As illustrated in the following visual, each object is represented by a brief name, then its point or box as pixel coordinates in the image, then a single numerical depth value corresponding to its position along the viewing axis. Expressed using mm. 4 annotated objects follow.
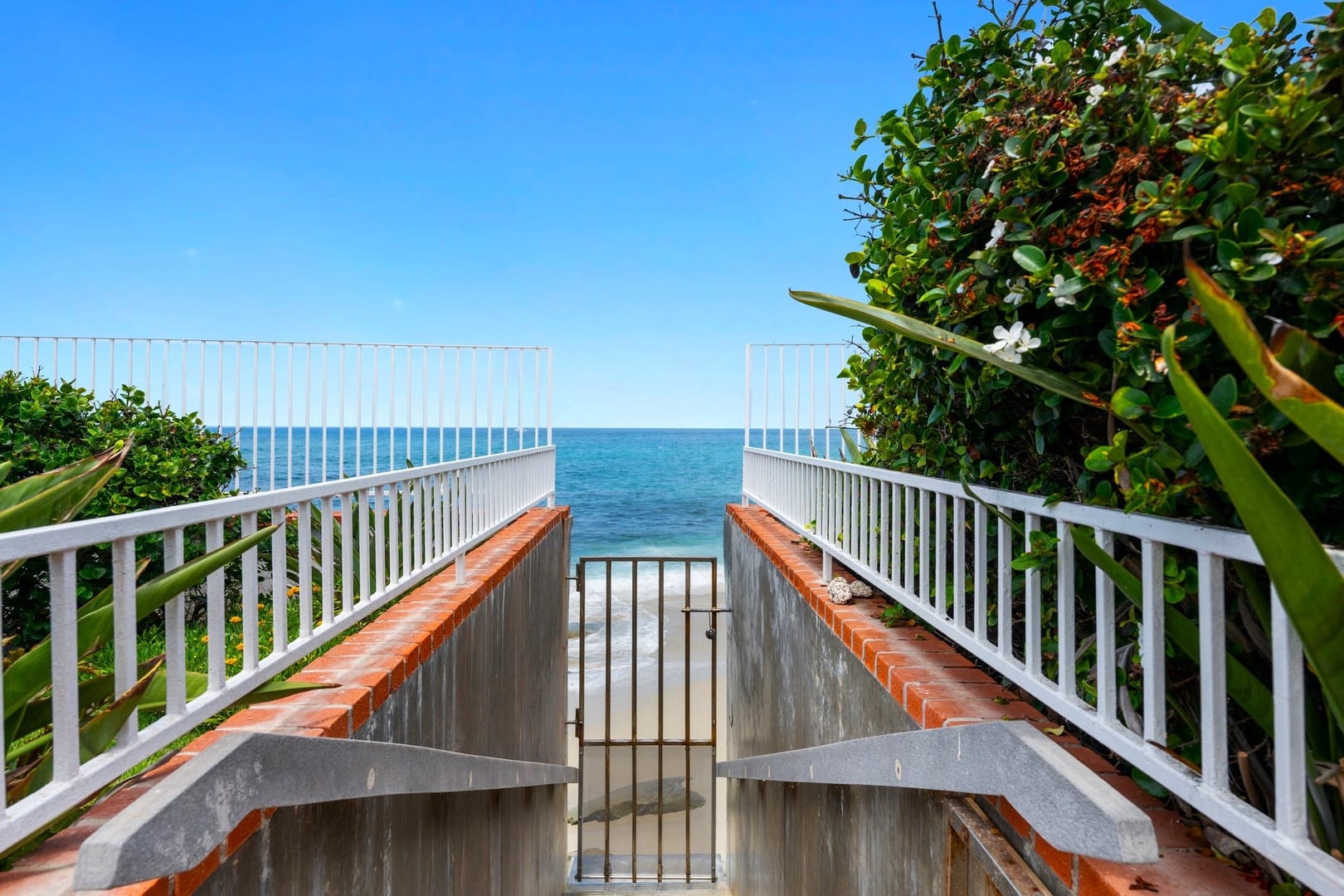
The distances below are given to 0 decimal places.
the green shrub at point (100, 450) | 3885
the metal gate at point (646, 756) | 6004
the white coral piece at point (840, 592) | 2771
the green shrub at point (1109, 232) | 974
